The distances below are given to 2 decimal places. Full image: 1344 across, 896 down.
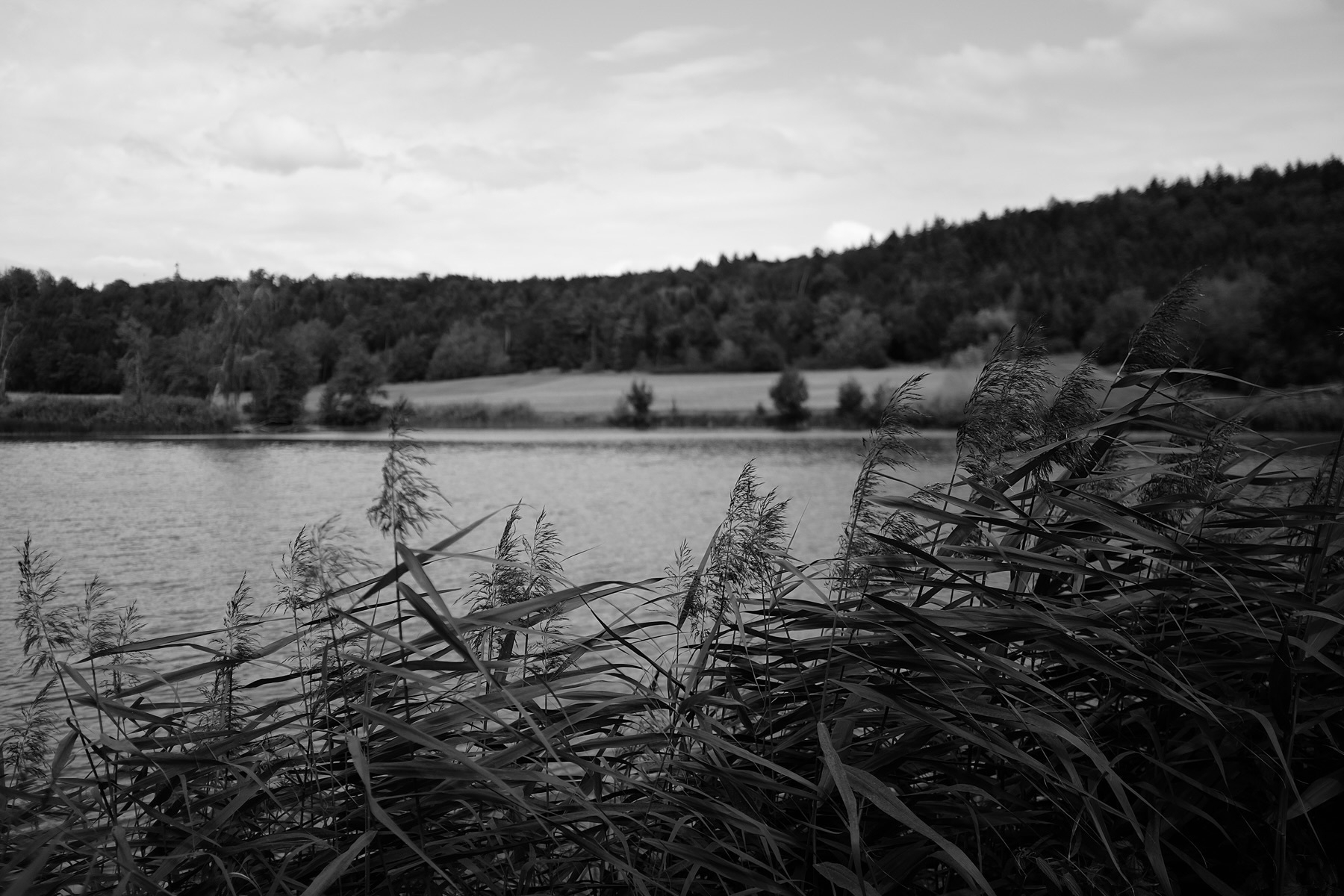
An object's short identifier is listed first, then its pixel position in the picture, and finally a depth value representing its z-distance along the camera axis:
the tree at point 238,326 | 59.53
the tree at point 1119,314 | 78.69
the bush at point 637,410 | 76.50
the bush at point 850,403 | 73.69
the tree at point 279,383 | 64.75
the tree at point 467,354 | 104.69
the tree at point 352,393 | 74.44
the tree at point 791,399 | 72.12
